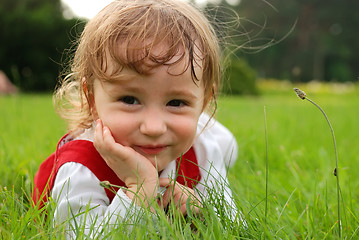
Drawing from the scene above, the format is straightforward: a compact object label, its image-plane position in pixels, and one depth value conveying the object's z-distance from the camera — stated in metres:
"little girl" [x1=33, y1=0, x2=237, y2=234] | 0.62
